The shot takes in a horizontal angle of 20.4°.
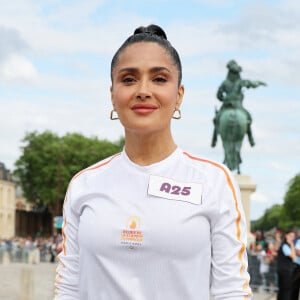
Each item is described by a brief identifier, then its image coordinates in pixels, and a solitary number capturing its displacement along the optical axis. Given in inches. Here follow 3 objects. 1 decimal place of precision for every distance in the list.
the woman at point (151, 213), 99.2
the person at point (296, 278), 582.7
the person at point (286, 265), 569.0
